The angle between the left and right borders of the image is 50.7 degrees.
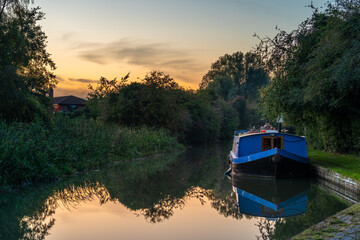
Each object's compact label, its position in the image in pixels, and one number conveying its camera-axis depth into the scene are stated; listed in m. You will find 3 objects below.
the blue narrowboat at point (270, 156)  14.95
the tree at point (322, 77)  14.27
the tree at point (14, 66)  16.19
